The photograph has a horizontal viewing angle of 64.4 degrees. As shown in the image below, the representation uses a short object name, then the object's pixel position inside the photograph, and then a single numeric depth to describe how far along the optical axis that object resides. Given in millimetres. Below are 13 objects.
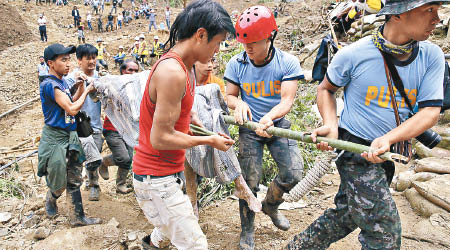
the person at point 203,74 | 3818
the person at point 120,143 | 4480
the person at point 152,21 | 22450
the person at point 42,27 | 19377
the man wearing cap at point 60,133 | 3375
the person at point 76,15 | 24544
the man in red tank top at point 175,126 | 1898
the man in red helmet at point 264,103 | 3002
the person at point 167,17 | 23345
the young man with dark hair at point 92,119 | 4223
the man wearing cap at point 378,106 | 1987
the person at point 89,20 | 24656
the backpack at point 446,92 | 2152
